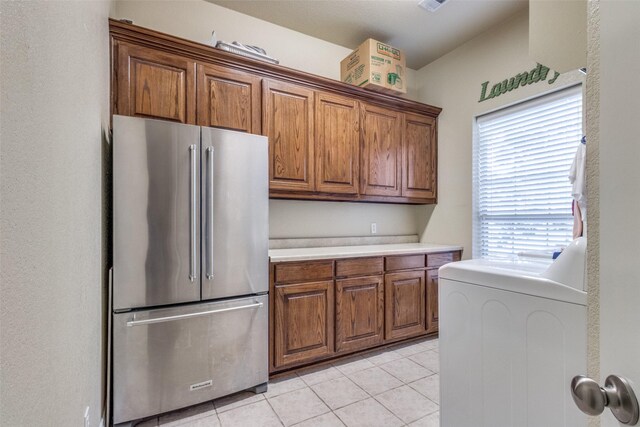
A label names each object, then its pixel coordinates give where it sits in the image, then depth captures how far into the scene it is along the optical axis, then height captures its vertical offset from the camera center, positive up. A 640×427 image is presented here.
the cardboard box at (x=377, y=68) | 2.81 +1.40
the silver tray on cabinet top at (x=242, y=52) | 2.28 +1.26
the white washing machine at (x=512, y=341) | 0.96 -0.48
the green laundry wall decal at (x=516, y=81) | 2.48 +1.16
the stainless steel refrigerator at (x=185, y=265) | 1.72 -0.34
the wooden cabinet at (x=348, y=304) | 2.25 -0.79
